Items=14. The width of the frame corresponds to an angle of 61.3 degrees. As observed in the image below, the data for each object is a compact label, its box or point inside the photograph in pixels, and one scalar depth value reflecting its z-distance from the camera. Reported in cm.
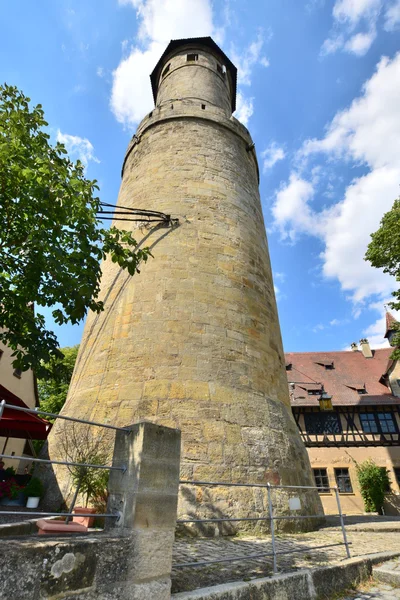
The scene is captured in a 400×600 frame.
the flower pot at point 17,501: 499
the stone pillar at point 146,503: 217
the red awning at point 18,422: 614
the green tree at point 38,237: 436
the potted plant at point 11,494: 501
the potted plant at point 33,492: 491
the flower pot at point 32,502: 488
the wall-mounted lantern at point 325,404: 1733
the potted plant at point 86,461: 458
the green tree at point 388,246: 1342
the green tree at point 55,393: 2130
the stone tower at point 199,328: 532
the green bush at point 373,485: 1672
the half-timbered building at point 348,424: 1764
